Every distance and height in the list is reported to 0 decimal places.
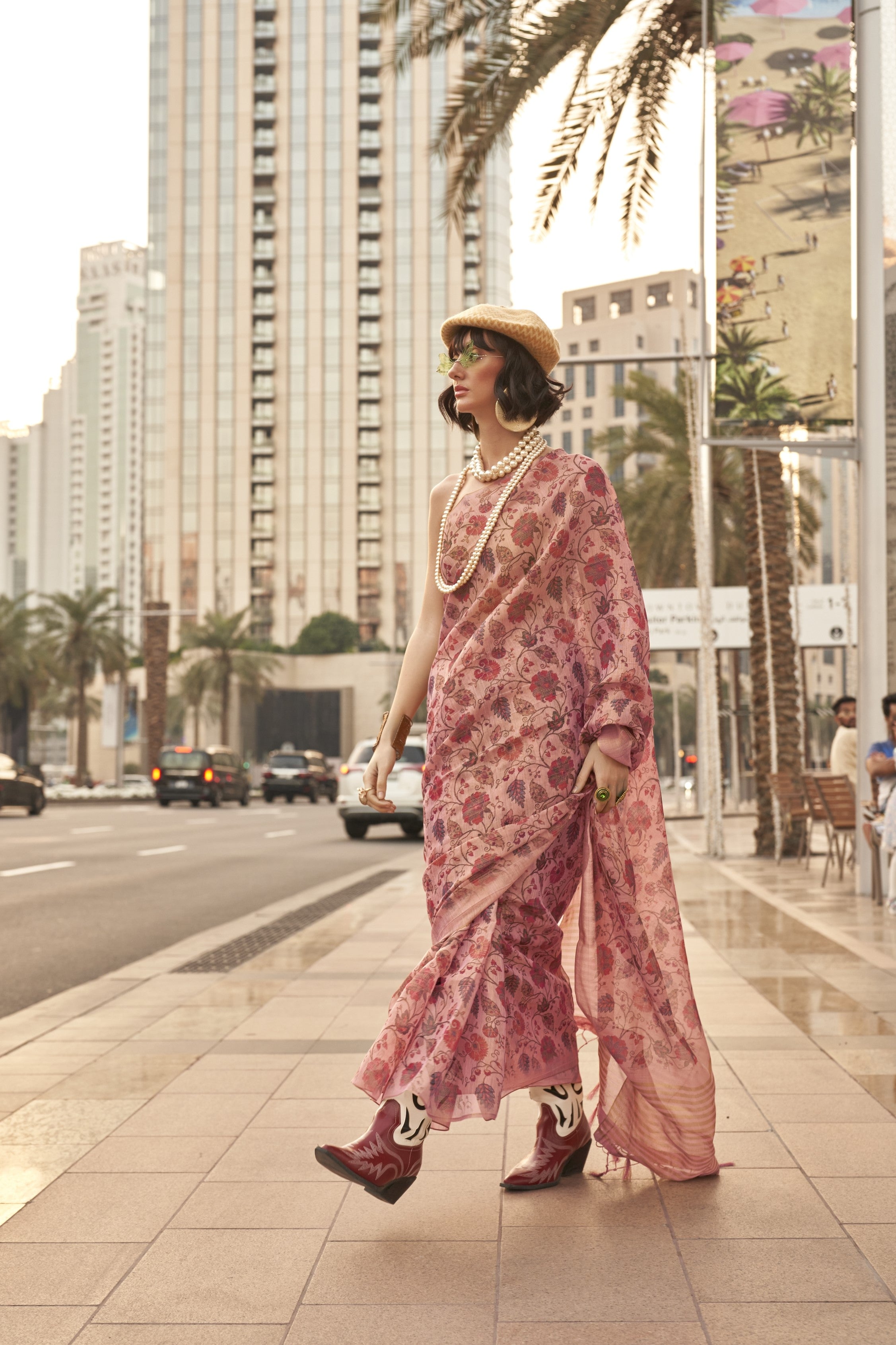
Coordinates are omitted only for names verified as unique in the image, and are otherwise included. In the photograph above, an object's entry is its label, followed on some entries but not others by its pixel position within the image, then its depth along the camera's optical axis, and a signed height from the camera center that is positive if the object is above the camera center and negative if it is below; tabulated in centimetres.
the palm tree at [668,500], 3083 +516
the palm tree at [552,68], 1389 +643
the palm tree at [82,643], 5931 +400
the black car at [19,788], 2919 -89
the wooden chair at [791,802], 1527 -65
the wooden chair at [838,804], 1262 -52
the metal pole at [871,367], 1072 +272
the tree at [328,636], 10181 +726
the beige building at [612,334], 13112 +3621
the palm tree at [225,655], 7300 +434
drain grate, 823 -123
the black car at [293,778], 4825 -114
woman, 324 -16
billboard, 1108 +406
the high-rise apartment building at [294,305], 11044 +3298
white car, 2227 -80
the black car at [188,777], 4038 -91
